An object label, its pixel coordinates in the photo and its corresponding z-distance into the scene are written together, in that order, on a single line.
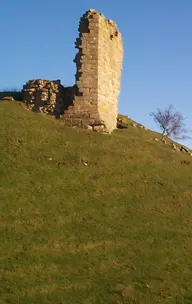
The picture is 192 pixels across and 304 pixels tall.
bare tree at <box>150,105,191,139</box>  52.82
